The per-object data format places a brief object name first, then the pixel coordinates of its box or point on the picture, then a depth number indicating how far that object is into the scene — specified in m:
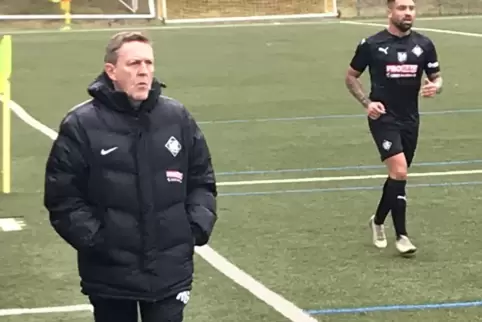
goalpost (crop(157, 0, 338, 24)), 43.28
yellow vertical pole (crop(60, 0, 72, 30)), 40.00
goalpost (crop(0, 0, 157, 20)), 41.17
